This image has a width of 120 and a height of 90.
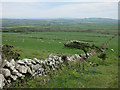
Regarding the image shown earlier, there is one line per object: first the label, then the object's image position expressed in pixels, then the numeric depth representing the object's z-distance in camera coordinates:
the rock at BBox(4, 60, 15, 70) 9.98
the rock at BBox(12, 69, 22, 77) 9.85
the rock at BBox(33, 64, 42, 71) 11.51
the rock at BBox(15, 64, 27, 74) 10.27
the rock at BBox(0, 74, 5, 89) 8.75
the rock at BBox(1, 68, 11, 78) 9.38
